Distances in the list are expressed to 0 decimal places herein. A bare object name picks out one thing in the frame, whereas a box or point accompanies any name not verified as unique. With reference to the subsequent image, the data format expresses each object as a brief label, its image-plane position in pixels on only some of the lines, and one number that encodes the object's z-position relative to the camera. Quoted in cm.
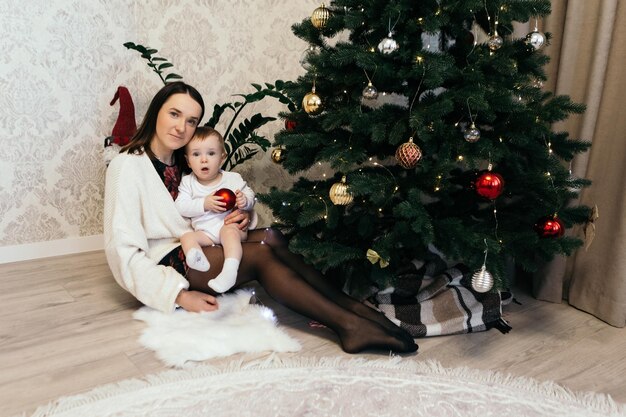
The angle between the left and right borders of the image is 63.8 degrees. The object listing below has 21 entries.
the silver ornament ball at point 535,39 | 169
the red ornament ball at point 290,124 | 193
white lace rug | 129
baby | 186
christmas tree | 158
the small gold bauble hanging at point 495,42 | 165
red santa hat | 232
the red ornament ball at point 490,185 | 155
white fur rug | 157
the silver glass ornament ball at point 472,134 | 157
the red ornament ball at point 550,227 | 165
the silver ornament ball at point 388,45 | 156
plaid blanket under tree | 177
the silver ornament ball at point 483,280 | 154
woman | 174
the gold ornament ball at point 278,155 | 195
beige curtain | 187
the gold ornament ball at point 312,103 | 171
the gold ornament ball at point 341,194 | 161
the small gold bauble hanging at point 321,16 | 172
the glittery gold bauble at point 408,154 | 156
